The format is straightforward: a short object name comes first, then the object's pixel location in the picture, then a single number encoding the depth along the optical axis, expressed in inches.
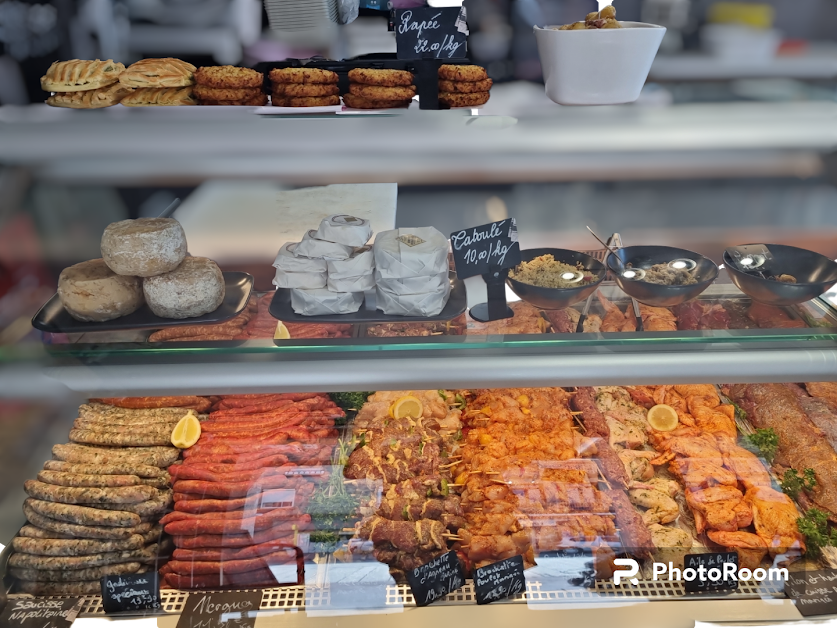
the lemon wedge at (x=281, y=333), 69.6
